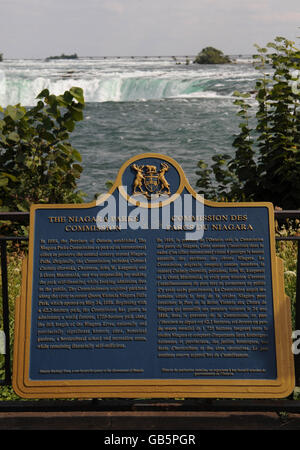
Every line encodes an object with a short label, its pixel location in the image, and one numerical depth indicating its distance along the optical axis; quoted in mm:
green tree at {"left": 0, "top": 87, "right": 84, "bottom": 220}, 5340
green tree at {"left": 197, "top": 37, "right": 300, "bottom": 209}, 6055
